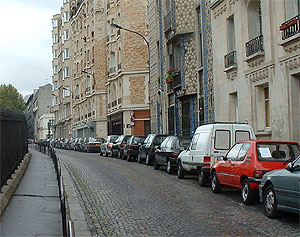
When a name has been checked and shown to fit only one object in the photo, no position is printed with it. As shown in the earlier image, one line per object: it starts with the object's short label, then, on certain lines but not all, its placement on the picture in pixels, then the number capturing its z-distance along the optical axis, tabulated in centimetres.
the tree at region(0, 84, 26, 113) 9952
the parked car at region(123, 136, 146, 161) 2961
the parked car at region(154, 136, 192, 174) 1998
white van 1557
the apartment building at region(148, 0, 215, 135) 2714
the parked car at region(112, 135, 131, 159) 3331
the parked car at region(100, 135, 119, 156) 3655
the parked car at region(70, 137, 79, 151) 5462
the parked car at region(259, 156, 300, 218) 881
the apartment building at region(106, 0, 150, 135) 4900
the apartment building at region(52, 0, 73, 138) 8325
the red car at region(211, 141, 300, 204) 1134
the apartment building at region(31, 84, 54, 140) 11700
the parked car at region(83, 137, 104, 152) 4619
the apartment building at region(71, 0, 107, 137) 6212
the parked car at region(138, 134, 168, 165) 2511
